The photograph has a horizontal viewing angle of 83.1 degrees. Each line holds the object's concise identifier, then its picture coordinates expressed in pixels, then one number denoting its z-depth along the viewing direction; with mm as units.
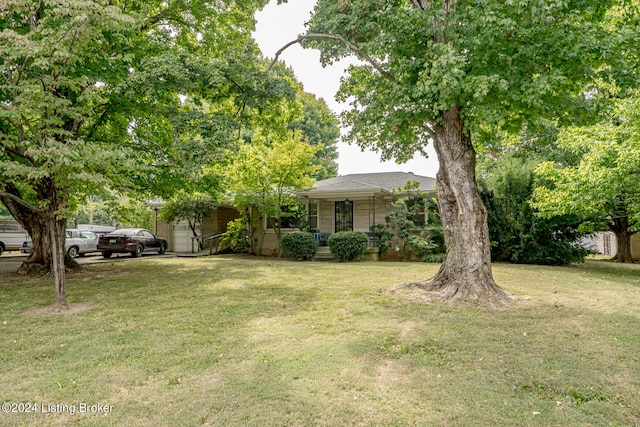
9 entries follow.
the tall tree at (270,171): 14719
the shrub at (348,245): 14094
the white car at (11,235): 21500
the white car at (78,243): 18531
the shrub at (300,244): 14742
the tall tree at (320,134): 33262
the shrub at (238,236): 17250
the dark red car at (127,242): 17030
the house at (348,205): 15648
